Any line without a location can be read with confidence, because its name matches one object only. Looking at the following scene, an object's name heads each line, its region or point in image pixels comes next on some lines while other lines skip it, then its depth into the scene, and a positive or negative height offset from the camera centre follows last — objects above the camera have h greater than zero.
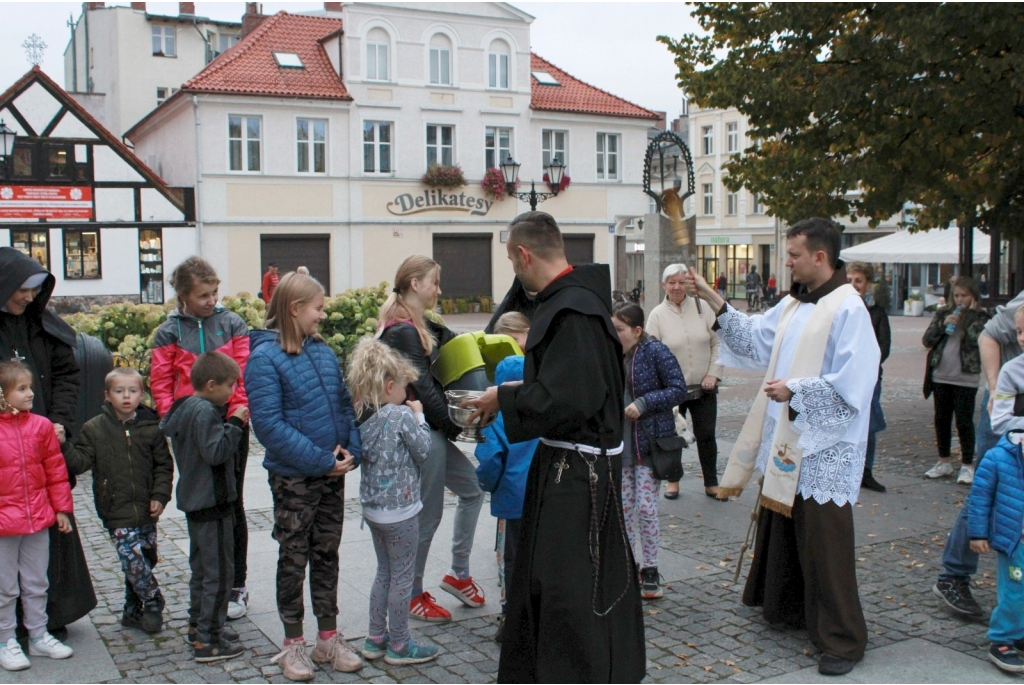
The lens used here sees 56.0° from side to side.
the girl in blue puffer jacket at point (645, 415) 5.76 -0.84
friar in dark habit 3.59 -0.79
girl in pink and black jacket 5.28 -0.32
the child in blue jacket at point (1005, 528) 4.55 -1.19
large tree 8.88 +1.81
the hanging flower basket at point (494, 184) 35.47 +3.64
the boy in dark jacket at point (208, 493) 4.66 -1.01
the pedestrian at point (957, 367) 8.47 -0.77
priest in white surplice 4.62 -0.82
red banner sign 29.75 +2.61
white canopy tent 26.05 +0.91
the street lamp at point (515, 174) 18.82 +2.13
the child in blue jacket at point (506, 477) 4.77 -0.97
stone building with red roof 31.89 +5.05
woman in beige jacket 7.95 -0.59
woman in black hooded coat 4.84 -0.40
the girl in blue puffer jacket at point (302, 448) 4.42 -0.76
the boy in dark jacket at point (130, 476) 4.99 -1.00
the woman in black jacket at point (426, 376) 5.00 -0.49
